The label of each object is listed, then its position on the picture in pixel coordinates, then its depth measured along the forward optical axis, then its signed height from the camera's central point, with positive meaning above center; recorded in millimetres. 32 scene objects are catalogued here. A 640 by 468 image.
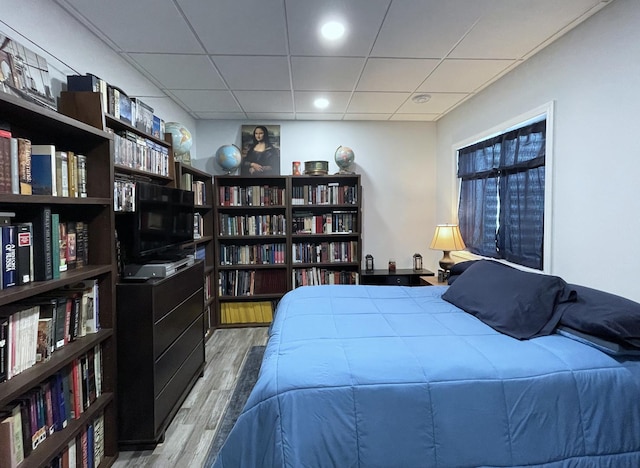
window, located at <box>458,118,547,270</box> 2500 +258
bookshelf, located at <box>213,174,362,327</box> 3805 -160
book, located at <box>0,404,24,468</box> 1121 -779
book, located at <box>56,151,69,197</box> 1454 +228
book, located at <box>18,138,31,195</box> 1232 +226
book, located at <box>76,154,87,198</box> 1602 +246
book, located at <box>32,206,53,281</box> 1305 -101
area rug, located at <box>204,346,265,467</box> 1876 -1304
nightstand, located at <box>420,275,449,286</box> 3344 -636
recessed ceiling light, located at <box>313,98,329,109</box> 3295 +1281
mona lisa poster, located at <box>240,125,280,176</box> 3990 +933
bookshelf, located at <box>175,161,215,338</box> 3273 -48
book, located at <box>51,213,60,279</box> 1372 -99
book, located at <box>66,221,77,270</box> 1557 -112
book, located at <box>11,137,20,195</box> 1190 +203
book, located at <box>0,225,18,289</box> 1153 -129
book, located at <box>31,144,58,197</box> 1379 +238
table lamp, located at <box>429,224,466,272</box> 3301 -190
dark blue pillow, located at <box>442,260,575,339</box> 1676 -449
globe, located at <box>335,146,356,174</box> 3789 +791
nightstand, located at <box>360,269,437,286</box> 3811 -665
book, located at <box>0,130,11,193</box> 1146 +217
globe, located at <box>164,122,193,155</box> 2818 +781
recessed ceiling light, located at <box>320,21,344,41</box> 1979 +1242
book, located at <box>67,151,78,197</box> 1526 +243
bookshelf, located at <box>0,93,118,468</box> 1184 -158
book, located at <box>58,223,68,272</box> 1503 -109
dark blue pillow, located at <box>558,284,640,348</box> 1396 -444
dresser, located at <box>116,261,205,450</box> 1780 -801
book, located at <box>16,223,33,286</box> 1220 -118
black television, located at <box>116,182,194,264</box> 1875 -15
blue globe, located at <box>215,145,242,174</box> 3705 +769
